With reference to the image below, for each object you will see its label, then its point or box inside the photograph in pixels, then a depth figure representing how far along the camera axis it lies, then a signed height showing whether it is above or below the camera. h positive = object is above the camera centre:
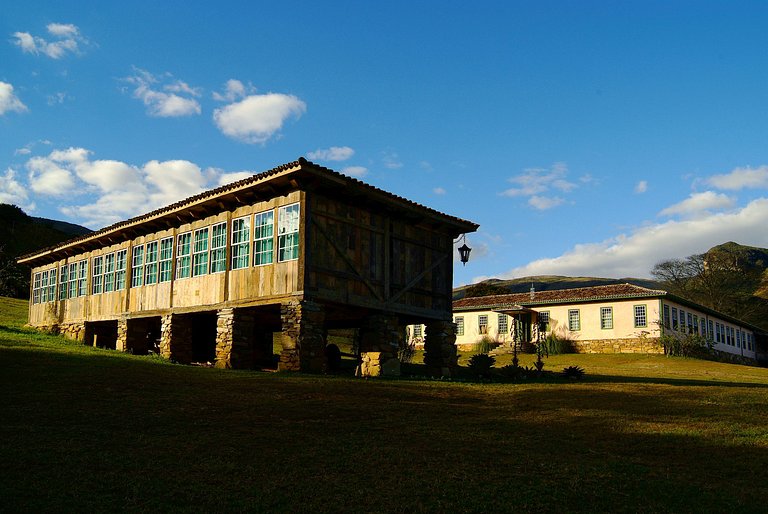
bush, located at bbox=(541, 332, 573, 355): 43.75 +0.58
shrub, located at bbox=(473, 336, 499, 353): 45.81 +0.57
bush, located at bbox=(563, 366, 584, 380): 23.69 -0.61
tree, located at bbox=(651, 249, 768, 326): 70.75 +7.30
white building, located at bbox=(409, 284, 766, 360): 42.09 +2.31
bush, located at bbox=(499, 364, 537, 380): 22.72 -0.59
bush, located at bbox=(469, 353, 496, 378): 22.93 -0.36
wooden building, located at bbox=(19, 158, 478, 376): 20.31 +2.62
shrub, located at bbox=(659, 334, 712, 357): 41.06 +0.61
